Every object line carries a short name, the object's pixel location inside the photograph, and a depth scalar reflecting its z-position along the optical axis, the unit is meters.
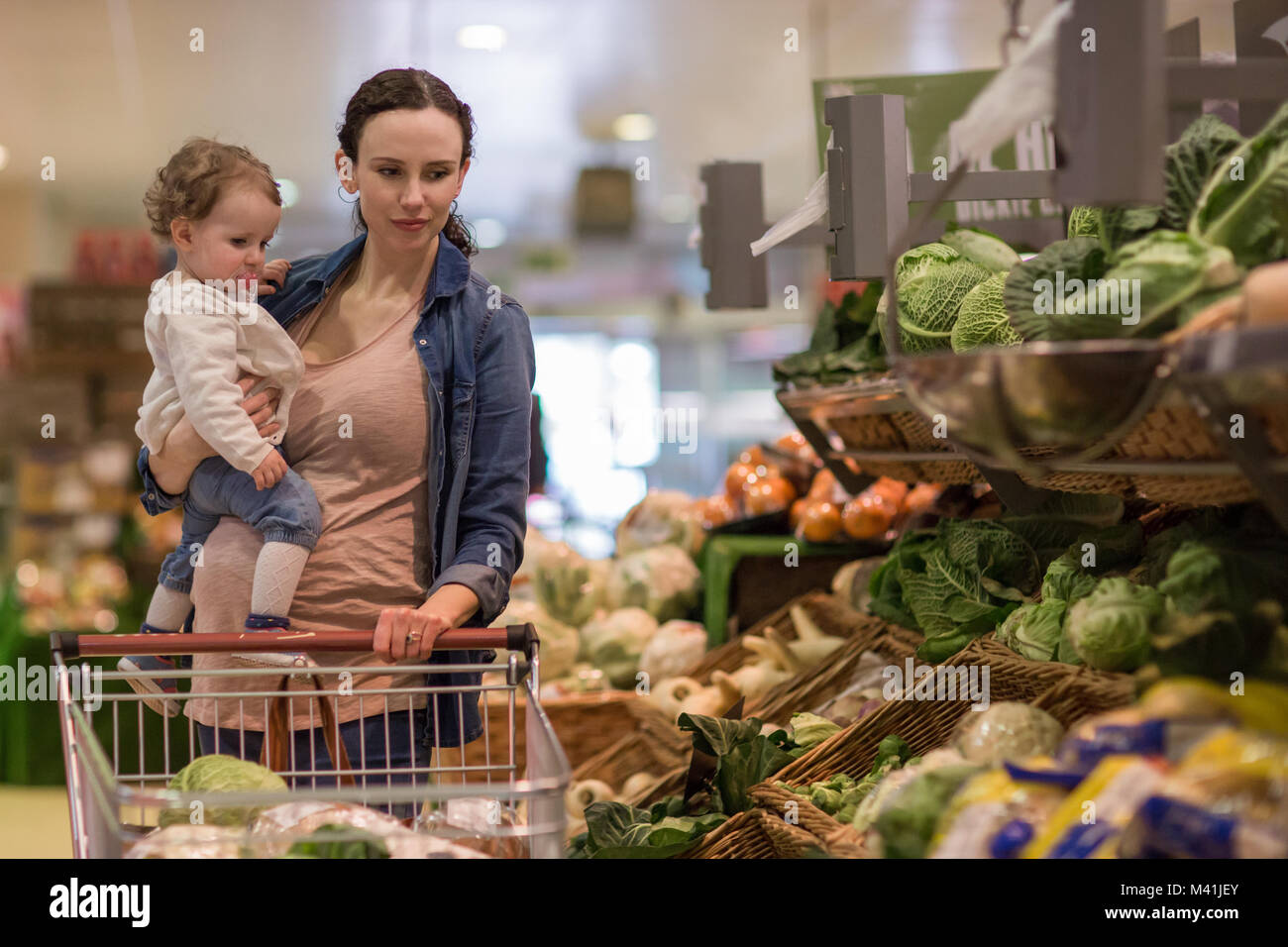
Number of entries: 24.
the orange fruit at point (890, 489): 3.51
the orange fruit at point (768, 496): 3.99
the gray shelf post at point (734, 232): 3.15
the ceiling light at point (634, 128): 8.59
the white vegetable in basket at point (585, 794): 3.11
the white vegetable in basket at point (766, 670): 3.19
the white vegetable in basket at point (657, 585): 4.13
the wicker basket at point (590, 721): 3.52
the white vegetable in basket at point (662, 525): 4.39
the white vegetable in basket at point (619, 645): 3.89
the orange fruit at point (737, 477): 4.19
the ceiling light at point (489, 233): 12.18
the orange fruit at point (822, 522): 3.58
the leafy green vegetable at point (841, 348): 2.99
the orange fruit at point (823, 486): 3.65
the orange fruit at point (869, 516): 3.48
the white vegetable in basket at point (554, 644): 3.88
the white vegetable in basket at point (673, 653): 3.72
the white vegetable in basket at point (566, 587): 4.17
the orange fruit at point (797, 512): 3.80
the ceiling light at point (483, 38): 6.52
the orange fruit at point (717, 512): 4.23
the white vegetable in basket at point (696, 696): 3.21
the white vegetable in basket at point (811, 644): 3.13
